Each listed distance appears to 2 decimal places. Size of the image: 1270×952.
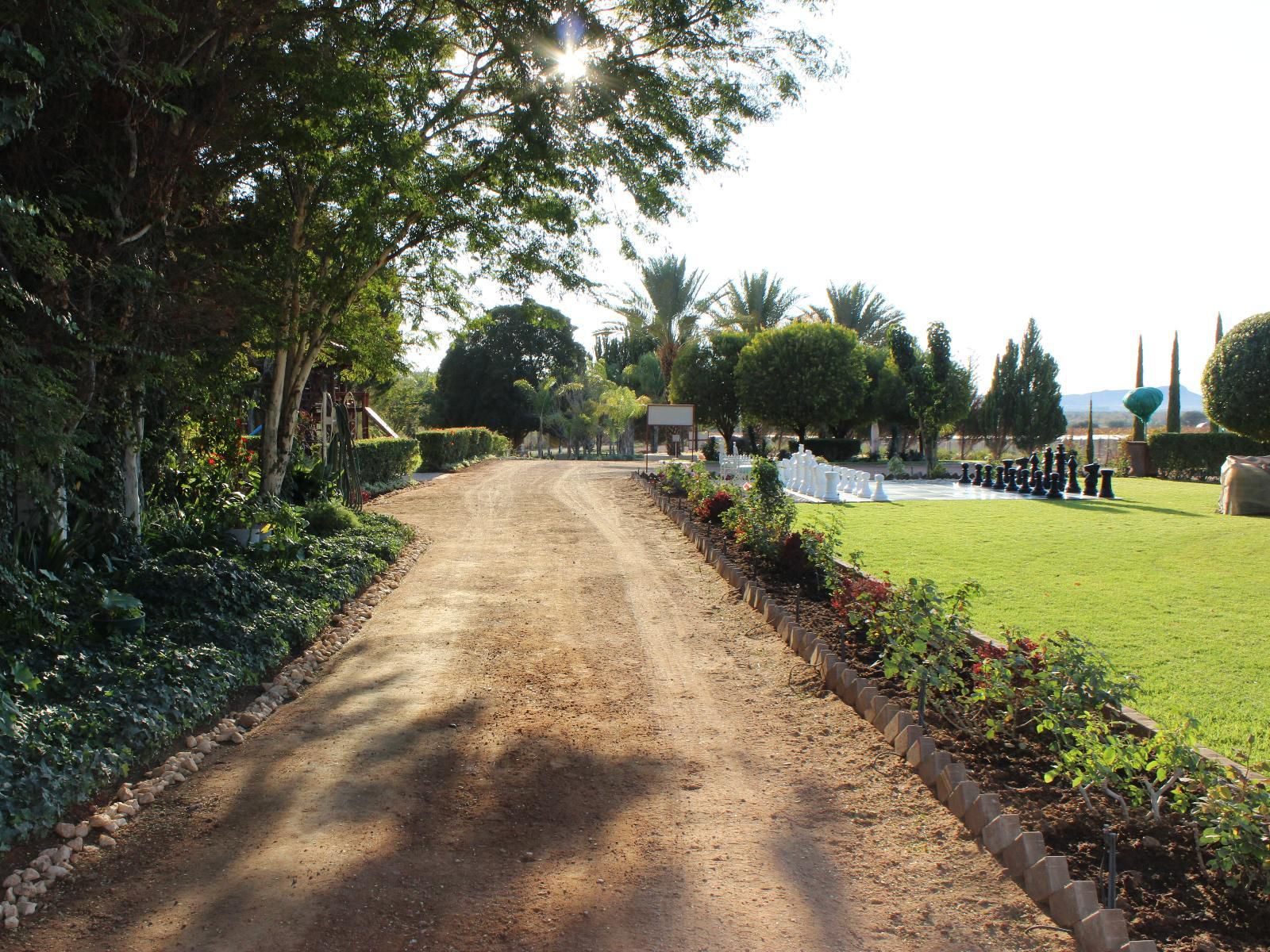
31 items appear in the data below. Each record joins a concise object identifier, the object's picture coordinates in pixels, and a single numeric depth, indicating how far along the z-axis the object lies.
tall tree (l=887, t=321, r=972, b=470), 28.47
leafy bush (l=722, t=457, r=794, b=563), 9.63
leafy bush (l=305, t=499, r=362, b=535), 10.81
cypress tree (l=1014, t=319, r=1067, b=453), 41.38
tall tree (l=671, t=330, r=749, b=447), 38.69
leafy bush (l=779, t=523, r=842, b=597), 7.73
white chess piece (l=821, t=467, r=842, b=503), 18.88
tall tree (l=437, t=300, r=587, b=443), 52.28
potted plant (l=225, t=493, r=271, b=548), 8.59
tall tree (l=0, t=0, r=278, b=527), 4.90
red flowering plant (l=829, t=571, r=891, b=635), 5.99
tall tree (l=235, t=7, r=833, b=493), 8.33
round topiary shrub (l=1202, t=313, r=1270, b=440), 21.62
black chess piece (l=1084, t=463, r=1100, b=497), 19.81
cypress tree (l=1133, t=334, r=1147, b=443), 31.60
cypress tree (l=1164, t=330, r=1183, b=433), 32.81
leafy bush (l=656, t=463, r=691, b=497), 17.40
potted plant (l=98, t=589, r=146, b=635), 5.37
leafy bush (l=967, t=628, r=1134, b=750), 3.90
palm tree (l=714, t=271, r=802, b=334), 41.62
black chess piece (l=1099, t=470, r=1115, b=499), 19.53
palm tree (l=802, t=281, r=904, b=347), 42.84
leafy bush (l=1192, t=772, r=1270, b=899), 2.87
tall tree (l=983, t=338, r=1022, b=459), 41.81
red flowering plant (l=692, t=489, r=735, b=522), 13.03
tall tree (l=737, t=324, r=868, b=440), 33.78
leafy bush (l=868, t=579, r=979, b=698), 4.66
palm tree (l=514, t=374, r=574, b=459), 44.75
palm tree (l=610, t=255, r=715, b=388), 39.41
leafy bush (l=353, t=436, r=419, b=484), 18.69
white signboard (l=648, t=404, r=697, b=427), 27.80
